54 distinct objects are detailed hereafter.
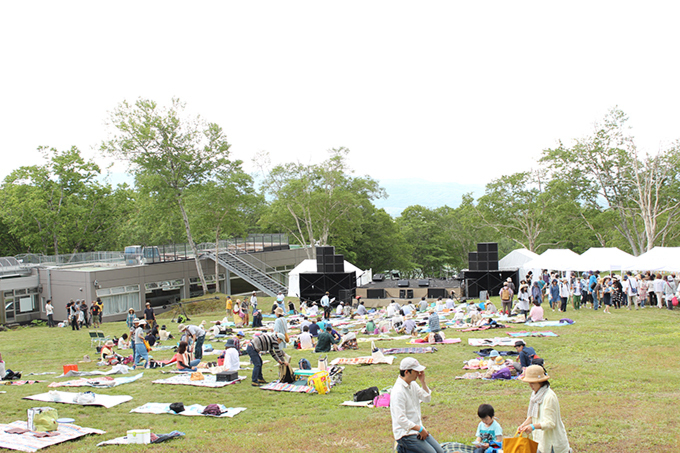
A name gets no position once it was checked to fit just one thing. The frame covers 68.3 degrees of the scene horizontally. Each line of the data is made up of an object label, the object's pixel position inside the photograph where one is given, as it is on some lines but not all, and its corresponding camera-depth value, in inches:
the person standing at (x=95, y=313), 919.7
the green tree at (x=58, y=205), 1464.1
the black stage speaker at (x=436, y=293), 1144.2
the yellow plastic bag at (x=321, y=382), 396.2
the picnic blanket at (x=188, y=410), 343.0
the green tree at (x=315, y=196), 1662.2
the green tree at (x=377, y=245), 2076.8
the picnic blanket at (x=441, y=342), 596.4
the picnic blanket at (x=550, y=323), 668.1
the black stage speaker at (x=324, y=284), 1176.8
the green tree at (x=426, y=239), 2375.7
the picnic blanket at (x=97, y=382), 431.4
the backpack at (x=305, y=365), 462.6
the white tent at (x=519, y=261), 1194.0
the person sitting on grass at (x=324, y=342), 575.5
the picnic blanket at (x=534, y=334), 595.8
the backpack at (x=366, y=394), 362.3
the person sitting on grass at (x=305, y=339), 615.8
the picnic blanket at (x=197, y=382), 429.7
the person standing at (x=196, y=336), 555.4
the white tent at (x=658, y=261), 849.5
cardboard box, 280.2
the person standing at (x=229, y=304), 994.1
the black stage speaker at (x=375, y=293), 1173.1
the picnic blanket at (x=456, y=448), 238.5
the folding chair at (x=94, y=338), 698.8
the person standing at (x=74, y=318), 914.1
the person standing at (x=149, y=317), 743.7
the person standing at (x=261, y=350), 416.5
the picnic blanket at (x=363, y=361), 500.2
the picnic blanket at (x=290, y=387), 402.9
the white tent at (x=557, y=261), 1002.1
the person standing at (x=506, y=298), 762.9
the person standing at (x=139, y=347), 532.7
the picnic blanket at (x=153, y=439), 281.9
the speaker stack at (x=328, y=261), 1183.6
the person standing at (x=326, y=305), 936.2
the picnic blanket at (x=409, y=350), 544.4
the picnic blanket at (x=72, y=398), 367.9
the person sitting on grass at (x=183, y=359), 491.9
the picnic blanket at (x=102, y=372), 488.2
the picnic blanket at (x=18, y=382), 453.0
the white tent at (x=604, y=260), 937.5
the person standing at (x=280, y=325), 553.3
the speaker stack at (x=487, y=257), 1155.9
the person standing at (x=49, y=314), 986.0
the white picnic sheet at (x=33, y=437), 274.5
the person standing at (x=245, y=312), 874.1
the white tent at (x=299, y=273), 1259.4
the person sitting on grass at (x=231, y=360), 471.1
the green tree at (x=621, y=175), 1355.8
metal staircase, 1449.3
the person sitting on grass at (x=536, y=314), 702.5
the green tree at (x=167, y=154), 1350.9
